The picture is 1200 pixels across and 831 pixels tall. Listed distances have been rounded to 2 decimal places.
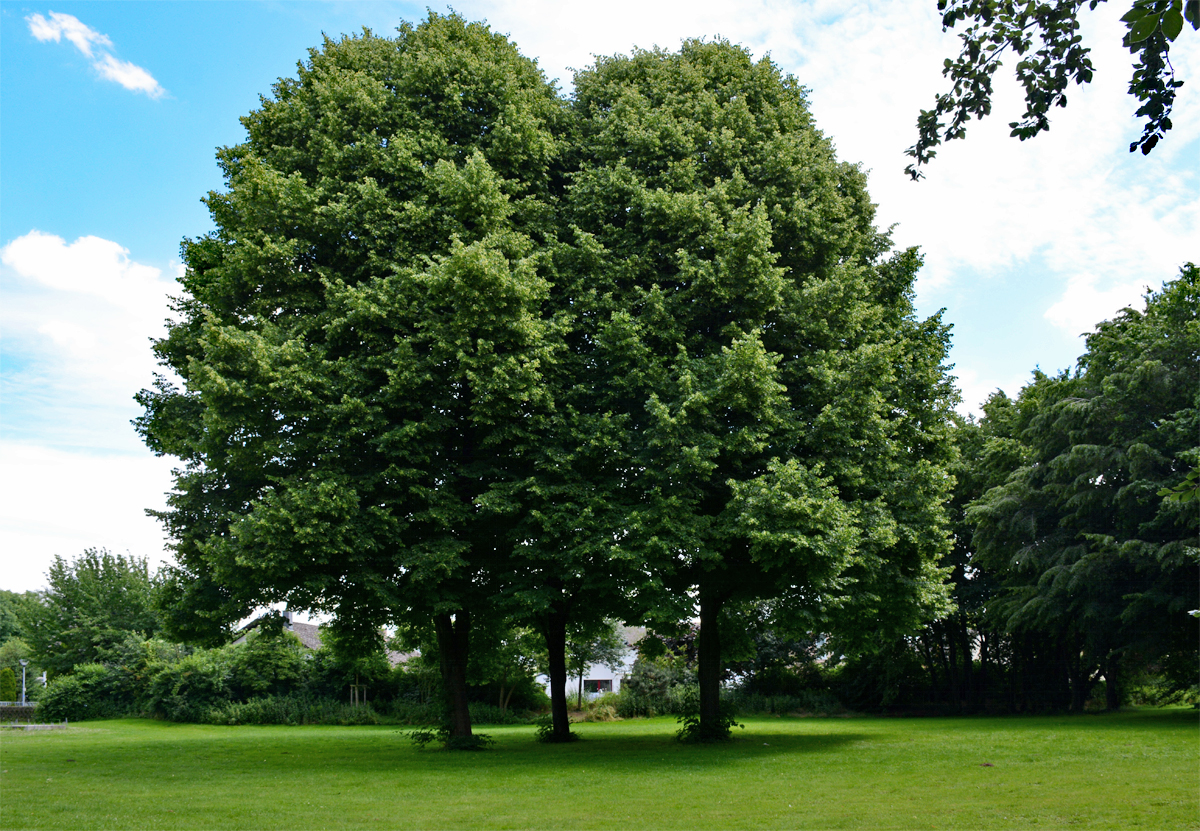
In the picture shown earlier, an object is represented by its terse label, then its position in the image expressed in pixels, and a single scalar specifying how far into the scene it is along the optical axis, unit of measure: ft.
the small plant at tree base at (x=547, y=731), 71.85
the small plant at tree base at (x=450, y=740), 61.46
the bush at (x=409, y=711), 117.80
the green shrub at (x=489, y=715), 118.21
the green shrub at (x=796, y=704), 132.77
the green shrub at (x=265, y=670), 122.72
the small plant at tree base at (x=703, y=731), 64.44
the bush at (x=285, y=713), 119.24
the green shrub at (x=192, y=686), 122.72
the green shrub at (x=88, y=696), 129.90
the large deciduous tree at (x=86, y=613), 146.00
